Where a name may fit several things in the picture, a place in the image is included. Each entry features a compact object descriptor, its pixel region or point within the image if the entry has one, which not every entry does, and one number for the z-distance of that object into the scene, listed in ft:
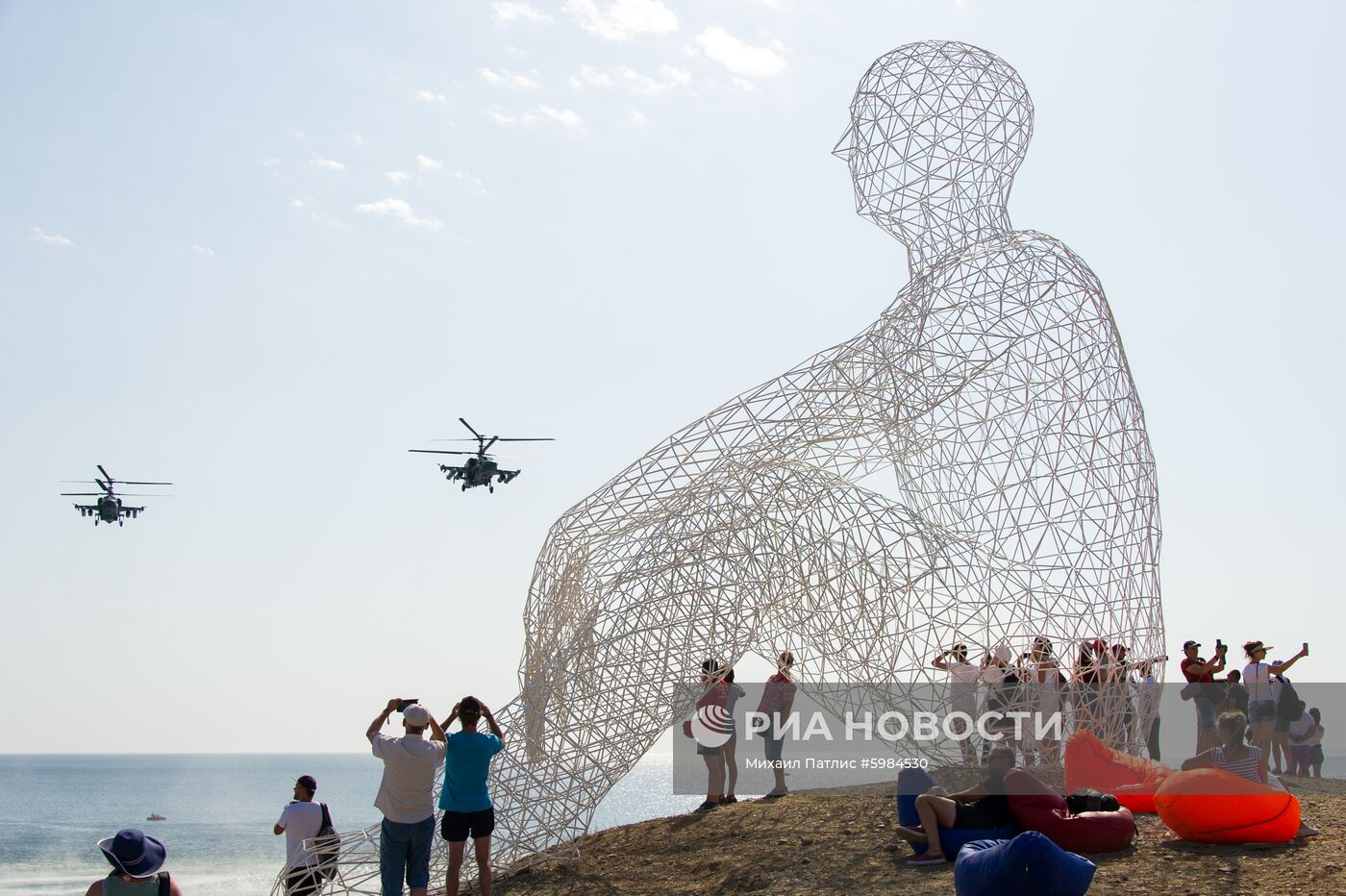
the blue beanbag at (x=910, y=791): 31.37
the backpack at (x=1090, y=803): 30.48
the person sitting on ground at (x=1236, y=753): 29.32
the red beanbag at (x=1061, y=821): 28.58
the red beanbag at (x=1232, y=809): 28.91
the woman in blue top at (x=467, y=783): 28.55
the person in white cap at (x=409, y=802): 27.04
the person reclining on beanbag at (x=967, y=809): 28.91
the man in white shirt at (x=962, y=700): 36.78
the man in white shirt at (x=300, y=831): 31.30
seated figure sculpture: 37.19
